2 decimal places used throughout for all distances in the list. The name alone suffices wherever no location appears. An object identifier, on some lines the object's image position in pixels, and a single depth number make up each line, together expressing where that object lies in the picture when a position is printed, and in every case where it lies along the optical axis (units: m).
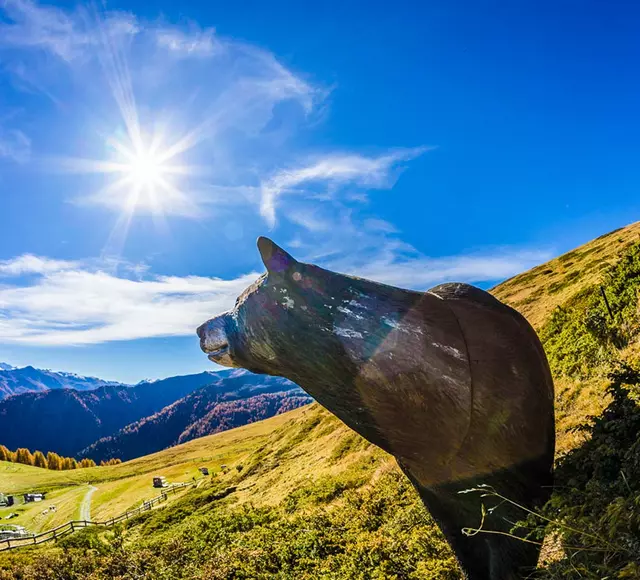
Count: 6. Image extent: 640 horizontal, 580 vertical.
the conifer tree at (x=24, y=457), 170.75
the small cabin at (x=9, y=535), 41.66
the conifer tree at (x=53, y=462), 171.38
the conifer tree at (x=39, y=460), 170.25
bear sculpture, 4.57
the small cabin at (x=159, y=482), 83.19
